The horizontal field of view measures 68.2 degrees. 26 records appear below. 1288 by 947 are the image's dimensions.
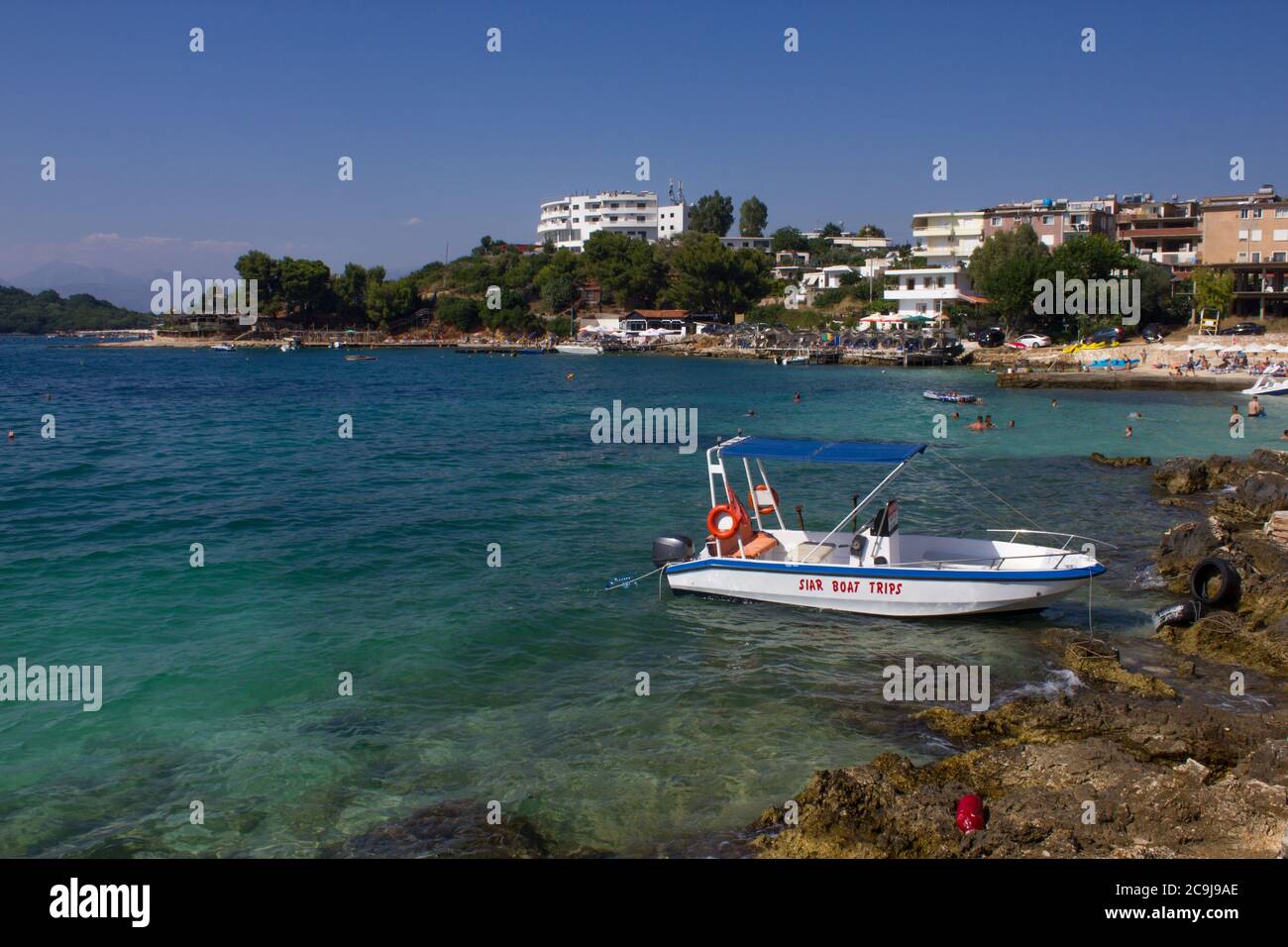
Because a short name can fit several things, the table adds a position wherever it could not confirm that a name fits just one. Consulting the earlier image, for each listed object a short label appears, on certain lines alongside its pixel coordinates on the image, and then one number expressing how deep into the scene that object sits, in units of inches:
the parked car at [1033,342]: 3221.0
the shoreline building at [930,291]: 3830.2
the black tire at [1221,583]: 678.5
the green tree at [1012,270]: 3223.4
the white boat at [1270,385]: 2148.1
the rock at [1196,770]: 409.4
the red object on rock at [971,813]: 382.3
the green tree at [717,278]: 4773.6
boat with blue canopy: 674.2
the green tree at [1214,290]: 2977.4
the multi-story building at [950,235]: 4042.8
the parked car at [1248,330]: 2918.3
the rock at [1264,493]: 948.0
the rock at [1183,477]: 1162.0
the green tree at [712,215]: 6850.4
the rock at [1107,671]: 548.1
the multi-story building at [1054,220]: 3885.3
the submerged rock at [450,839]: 403.2
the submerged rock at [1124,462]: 1369.3
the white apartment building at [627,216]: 6811.0
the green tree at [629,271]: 5201.8
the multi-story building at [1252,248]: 3132.4
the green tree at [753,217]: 6958.7
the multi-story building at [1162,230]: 4010.8
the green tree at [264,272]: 5836.6
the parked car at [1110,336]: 3065.9
